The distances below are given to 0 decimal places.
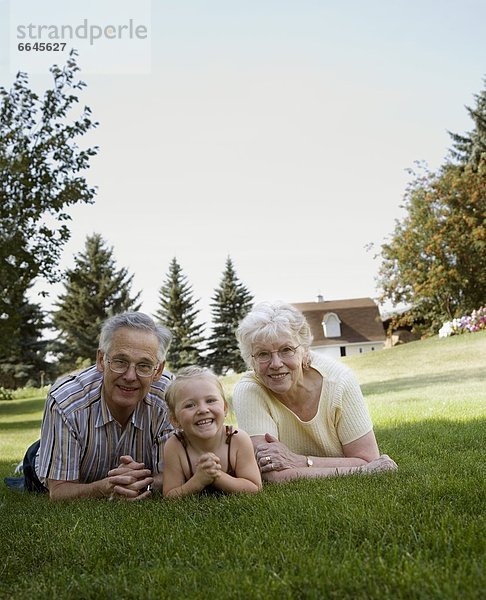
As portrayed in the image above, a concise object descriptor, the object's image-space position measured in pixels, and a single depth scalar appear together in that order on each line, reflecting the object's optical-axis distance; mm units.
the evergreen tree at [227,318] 48281
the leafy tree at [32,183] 15242
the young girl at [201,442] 4133
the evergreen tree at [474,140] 38875
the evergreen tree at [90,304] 45000
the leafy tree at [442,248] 34312
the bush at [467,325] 24844
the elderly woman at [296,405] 4637
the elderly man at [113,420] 4281
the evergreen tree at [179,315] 47844
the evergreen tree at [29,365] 42219
